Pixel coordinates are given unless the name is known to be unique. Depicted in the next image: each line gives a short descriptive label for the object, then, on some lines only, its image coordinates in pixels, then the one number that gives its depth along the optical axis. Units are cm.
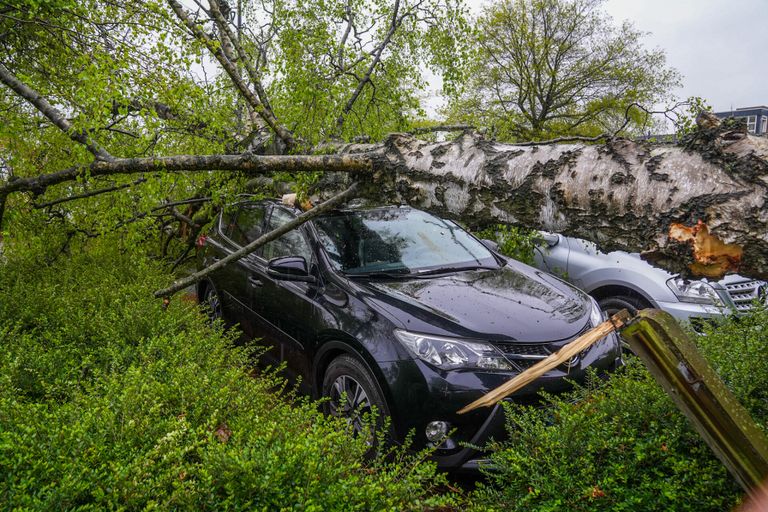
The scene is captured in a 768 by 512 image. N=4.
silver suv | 518
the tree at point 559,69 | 2223
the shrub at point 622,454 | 191
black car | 281
